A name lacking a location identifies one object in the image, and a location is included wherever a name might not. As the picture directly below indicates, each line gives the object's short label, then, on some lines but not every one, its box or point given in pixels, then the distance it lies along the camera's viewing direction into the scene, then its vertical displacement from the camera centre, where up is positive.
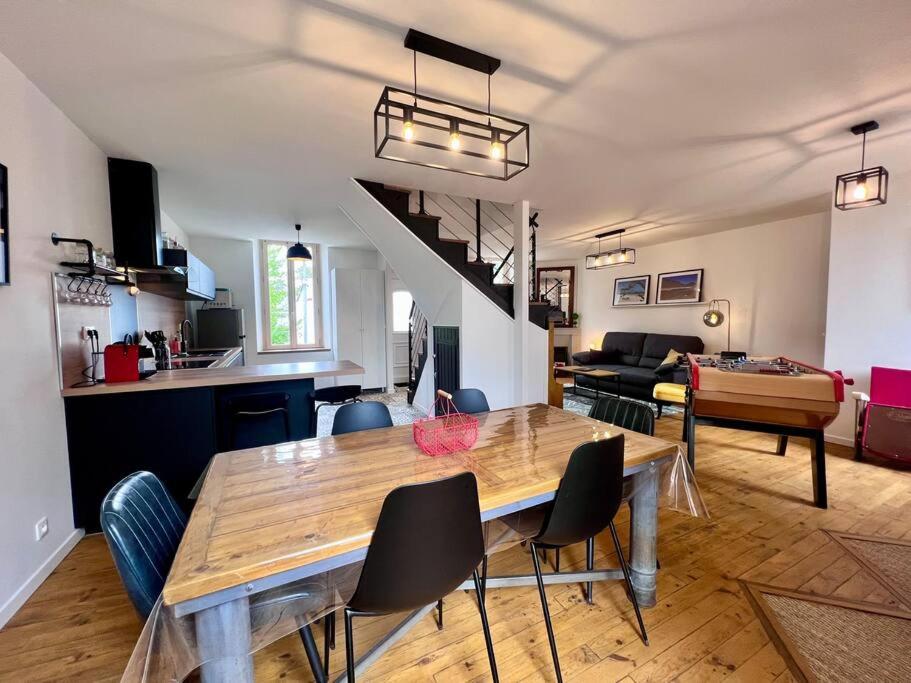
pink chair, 3.14 -0.88
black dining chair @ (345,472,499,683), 1.04 -0.68
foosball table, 2.48 -0.60
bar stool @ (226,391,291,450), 2.77 -0.78
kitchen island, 2.35 -0.72
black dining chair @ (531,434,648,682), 1.39 -0.71
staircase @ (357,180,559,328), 3.72 +0.69
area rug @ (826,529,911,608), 1.91 -1.39
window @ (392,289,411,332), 7.11 +0.12
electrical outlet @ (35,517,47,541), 1.95 -1.11
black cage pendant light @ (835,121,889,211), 2.38 +0.83
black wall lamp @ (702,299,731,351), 5.36 -0.05
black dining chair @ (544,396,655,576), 2.09 -0.59
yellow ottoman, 4.62 -0.99
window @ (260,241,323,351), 6.30 +0.28
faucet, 4.75 -0.27
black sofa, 5.34 -0.75
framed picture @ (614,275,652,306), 6.54 +0.45
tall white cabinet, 6.20 -0.07
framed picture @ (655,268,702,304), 5.80 +0.44
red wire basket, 1.66 -0.56
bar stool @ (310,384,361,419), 3.82 -0.79
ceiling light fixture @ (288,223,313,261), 5.00 +0.86
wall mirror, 7.83 +0.62
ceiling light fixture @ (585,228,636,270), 5.23 +0.83
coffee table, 5.45 -0.86
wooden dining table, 0.93 -0.60
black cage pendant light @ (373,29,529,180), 1.65 +1.24
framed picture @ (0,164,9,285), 1.70 +0.41
